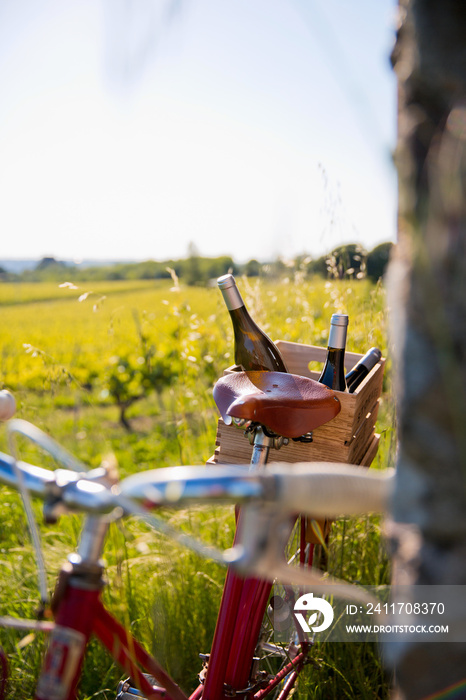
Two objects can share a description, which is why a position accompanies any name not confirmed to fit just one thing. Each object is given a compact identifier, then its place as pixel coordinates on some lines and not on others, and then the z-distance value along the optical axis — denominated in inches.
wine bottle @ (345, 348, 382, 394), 67.6
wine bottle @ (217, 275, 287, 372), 68.7
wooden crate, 56.0
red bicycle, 22.9
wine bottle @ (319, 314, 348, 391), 61.0
